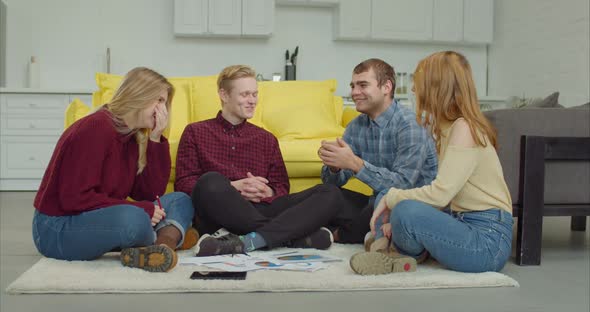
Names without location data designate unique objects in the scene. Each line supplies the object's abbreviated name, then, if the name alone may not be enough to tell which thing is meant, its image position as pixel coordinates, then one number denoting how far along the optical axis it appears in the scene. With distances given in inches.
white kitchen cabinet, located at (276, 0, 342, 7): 245.4
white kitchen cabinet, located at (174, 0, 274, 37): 236.7
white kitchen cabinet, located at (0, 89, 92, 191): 218.4
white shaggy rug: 78.5
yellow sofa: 136.2
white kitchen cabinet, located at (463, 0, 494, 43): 256.1
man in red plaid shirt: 101.3
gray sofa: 103.4
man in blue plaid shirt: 105.1
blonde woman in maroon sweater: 88.0
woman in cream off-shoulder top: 87.2
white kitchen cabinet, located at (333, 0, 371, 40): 247.9
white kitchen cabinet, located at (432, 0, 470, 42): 254.1
